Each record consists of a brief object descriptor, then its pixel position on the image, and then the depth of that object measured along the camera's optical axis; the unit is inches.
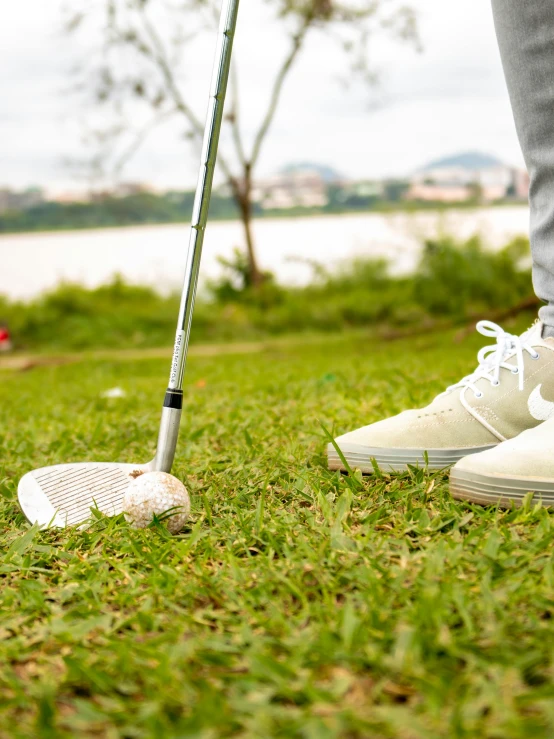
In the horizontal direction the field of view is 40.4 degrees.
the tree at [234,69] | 266.8
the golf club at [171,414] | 51.8
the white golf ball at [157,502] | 47.5
